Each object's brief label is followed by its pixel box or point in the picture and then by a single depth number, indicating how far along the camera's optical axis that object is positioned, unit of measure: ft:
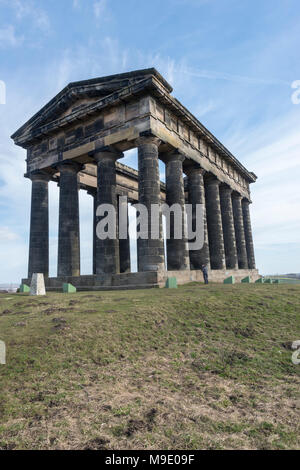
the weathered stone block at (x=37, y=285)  51.55
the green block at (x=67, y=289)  58.11
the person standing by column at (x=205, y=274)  67.23
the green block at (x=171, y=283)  56.08
